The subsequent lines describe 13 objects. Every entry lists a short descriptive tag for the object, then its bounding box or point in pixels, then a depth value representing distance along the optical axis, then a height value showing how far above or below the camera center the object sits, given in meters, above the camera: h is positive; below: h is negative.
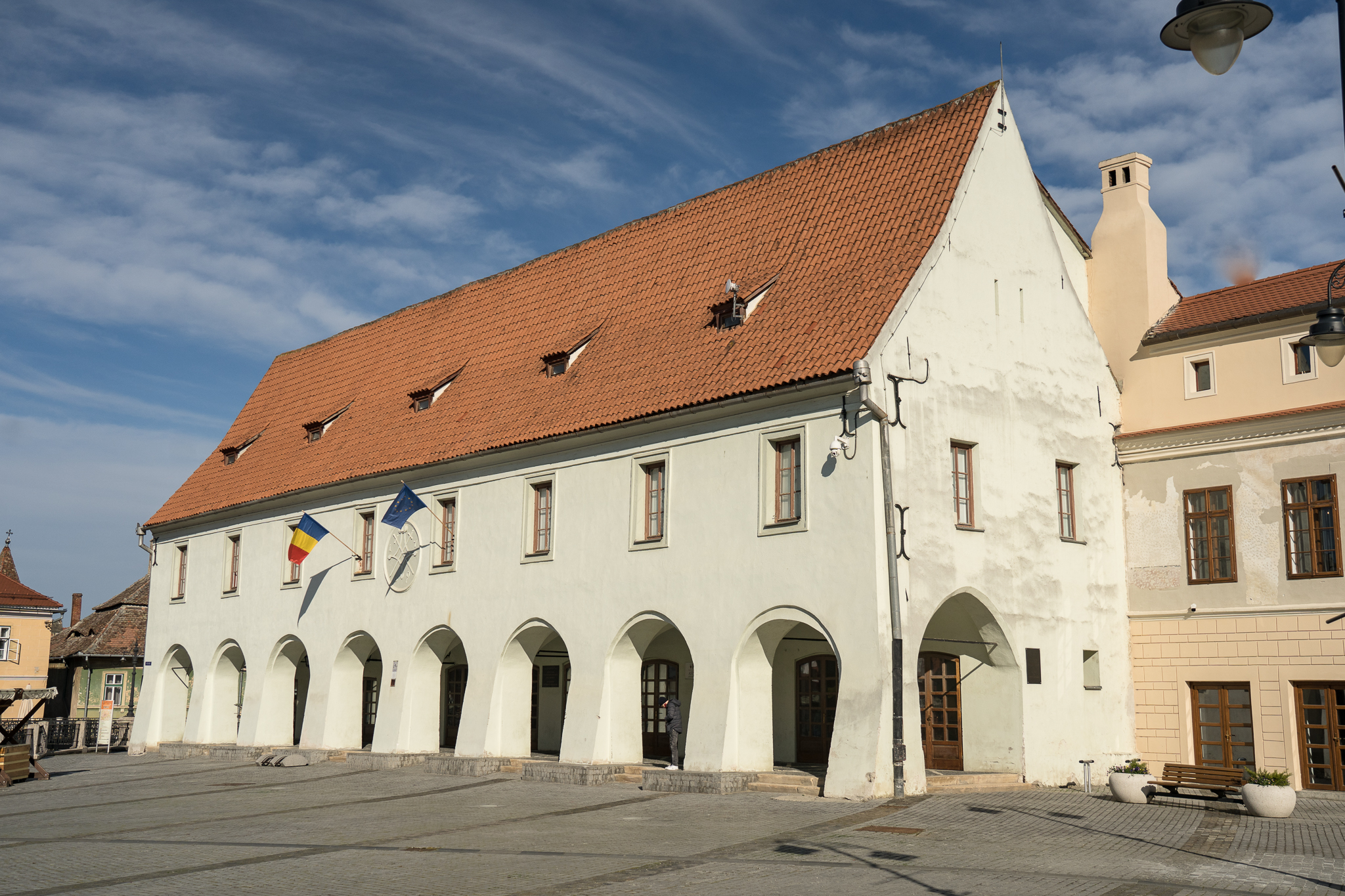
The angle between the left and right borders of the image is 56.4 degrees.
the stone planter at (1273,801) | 16.91 -1.53
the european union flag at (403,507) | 26.77 +3.41
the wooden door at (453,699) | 31.42 -0.70
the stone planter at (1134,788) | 18.73 -1.55
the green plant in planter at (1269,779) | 16.97 -1.24
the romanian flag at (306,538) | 29.91 +3.07
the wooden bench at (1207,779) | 18.33 -1.36
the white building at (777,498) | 19.83 +3.17
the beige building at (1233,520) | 21.67 +2.97
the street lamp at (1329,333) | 9.69 +2.70
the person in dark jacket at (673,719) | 22.16 -0.78
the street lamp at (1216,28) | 7.55 +3.96
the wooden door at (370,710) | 34.47 -1.10
